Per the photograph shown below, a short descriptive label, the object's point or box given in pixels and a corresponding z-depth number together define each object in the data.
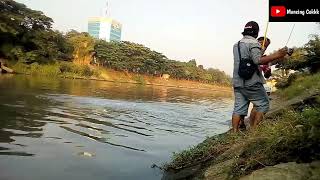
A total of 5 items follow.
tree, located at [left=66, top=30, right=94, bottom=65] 42.70
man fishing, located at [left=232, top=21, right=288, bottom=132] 3.45
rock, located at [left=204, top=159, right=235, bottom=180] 2.44
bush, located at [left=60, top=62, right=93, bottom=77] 34.74
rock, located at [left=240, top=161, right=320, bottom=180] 1.86
